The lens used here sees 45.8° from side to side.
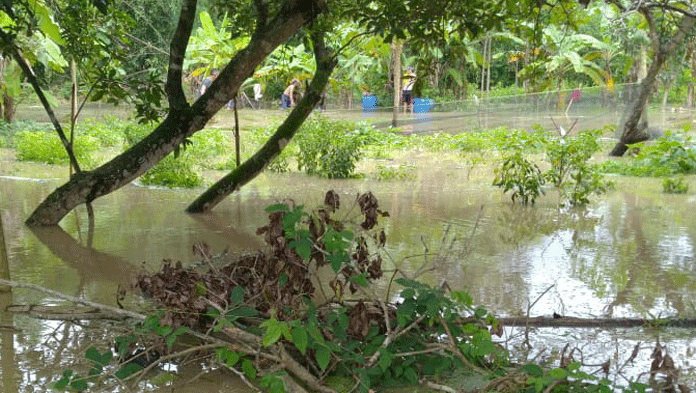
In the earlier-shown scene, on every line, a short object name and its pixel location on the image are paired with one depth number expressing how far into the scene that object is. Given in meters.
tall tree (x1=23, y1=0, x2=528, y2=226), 7.19
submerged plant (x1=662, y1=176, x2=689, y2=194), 10.88
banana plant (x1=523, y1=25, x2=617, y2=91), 22.78
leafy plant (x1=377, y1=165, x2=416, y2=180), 12.33
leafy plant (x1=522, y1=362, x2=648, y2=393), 3.65
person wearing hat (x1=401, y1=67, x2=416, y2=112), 25.84
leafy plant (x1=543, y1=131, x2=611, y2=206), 9.81
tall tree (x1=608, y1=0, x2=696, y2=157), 12.43
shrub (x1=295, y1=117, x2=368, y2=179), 12.22
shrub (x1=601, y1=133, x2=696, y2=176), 12.30
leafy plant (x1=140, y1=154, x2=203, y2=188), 11.21
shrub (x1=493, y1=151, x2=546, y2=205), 9.88
